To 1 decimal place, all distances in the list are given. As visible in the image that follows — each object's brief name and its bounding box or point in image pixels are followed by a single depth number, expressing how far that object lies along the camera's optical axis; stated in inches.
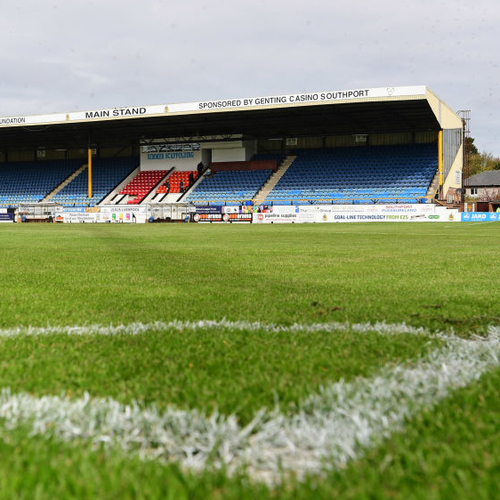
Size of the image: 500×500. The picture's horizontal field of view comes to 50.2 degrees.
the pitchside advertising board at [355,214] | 1183.6
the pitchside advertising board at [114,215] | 1404.7
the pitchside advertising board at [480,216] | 1209.4
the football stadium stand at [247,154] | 1341.0
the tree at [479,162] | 3179.1
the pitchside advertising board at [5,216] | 1518.2
